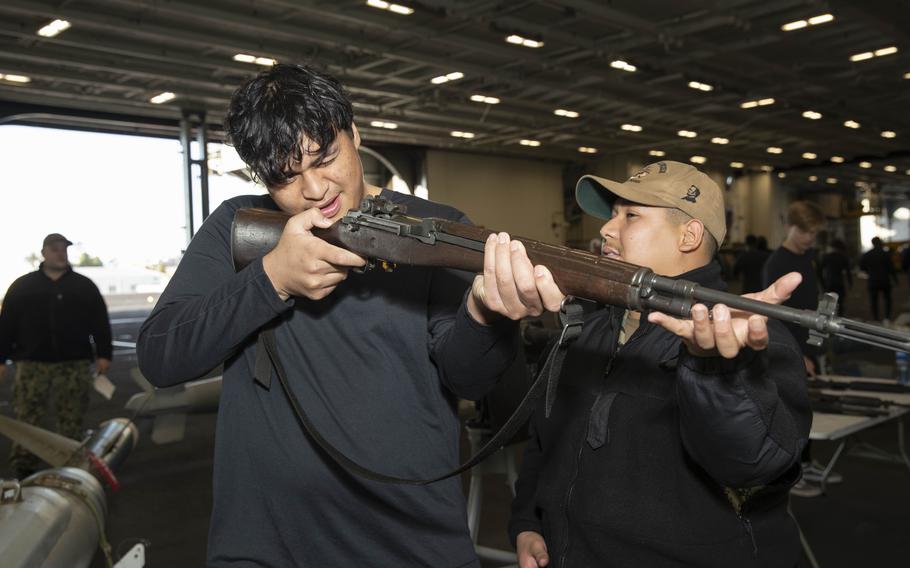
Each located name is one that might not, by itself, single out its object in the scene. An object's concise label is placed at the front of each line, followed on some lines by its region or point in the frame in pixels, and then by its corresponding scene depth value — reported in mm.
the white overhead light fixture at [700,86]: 15766
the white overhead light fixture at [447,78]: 15006
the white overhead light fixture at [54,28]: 10797
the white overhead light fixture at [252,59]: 13027
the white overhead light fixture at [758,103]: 17725
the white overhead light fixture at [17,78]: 13467
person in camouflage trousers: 6859
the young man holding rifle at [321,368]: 1533
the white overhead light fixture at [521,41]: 12255
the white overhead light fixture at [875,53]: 13733
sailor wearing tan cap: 1531
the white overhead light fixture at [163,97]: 15284
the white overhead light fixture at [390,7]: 10203
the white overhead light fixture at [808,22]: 11554
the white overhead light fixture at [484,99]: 17031
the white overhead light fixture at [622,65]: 13992
